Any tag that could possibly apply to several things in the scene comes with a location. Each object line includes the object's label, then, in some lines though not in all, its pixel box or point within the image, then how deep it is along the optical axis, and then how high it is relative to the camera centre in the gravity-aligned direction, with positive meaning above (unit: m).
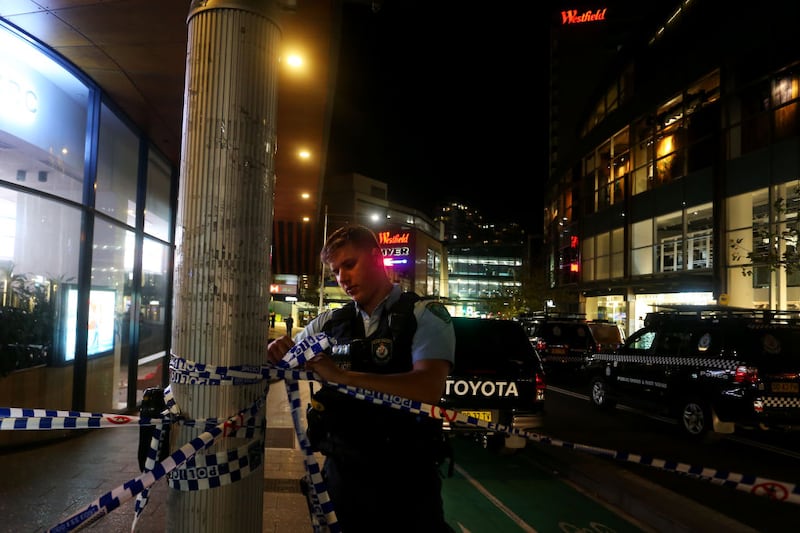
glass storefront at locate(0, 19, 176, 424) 6.42 +0.66
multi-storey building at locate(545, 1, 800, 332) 19.03 +5.88
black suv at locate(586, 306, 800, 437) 7.99 -1.11
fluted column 1.87 +0.21
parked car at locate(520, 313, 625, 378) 16.58 -1.37
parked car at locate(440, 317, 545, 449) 6.77 -1.16
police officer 2.24 -0.58
